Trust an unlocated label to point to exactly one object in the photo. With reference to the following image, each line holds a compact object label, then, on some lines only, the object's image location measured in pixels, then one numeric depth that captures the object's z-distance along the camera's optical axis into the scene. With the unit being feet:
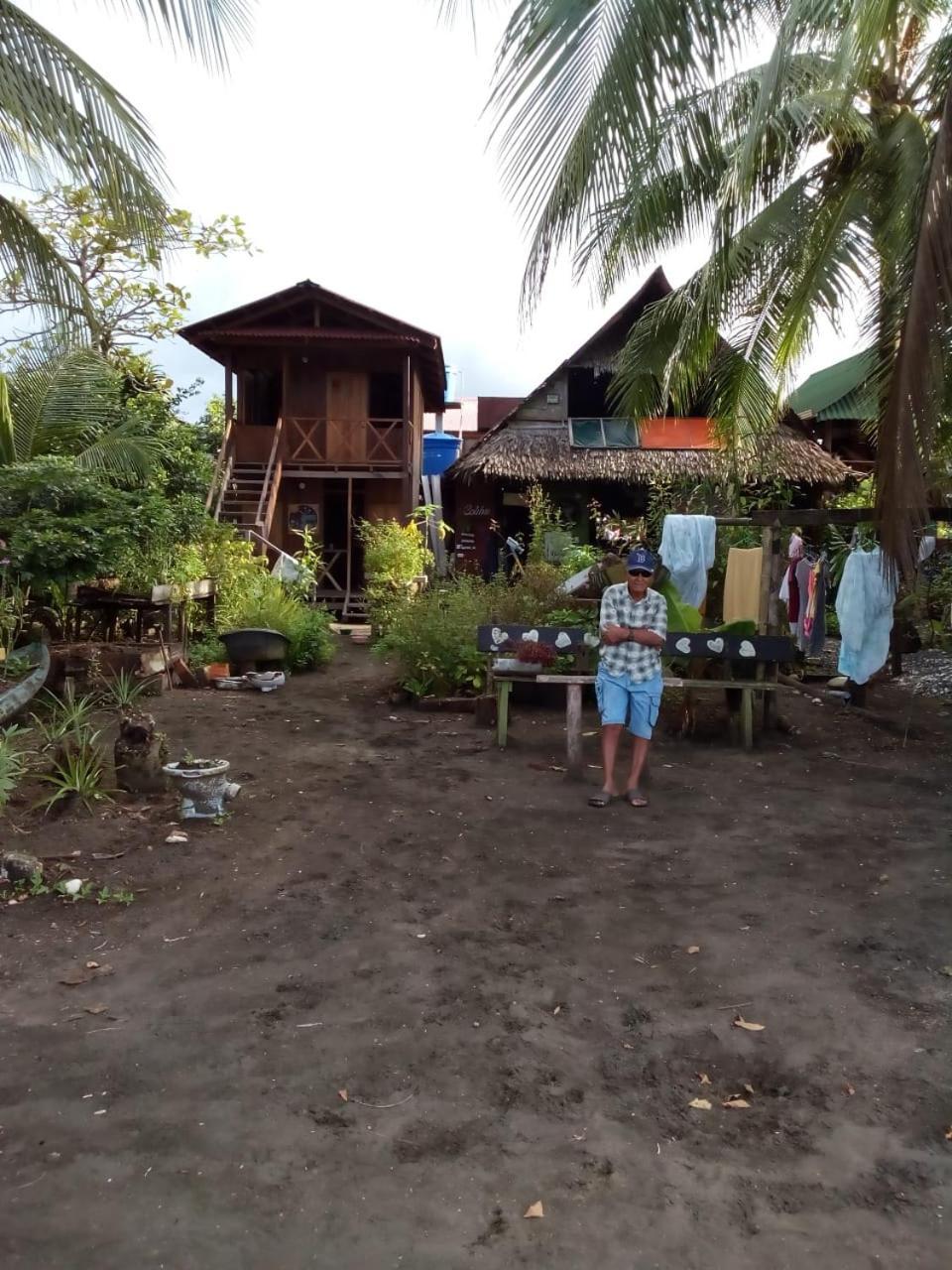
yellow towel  28.96
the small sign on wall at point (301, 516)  60.64
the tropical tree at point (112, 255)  44.01
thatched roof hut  55.11
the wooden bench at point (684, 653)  21.16
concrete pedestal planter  16.63
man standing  18.28
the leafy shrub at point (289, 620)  34.27
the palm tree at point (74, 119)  14.02
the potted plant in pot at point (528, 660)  23.95
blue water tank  74.59
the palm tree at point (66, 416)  28.45
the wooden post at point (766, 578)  25.98
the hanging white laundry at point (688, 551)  26.78
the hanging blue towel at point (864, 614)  24.80
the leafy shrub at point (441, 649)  28.22
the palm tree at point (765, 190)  12.32
